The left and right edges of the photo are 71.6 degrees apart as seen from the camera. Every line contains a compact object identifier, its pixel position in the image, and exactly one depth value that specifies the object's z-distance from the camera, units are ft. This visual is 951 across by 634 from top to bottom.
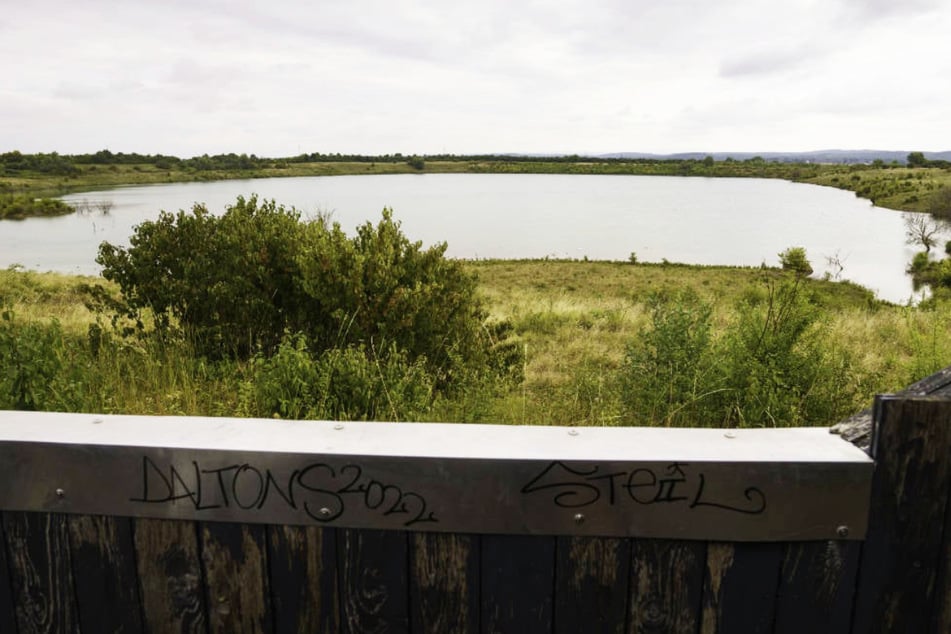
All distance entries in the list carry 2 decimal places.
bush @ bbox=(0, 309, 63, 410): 11.63
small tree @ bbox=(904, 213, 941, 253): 153.07
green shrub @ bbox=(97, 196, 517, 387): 20.10
